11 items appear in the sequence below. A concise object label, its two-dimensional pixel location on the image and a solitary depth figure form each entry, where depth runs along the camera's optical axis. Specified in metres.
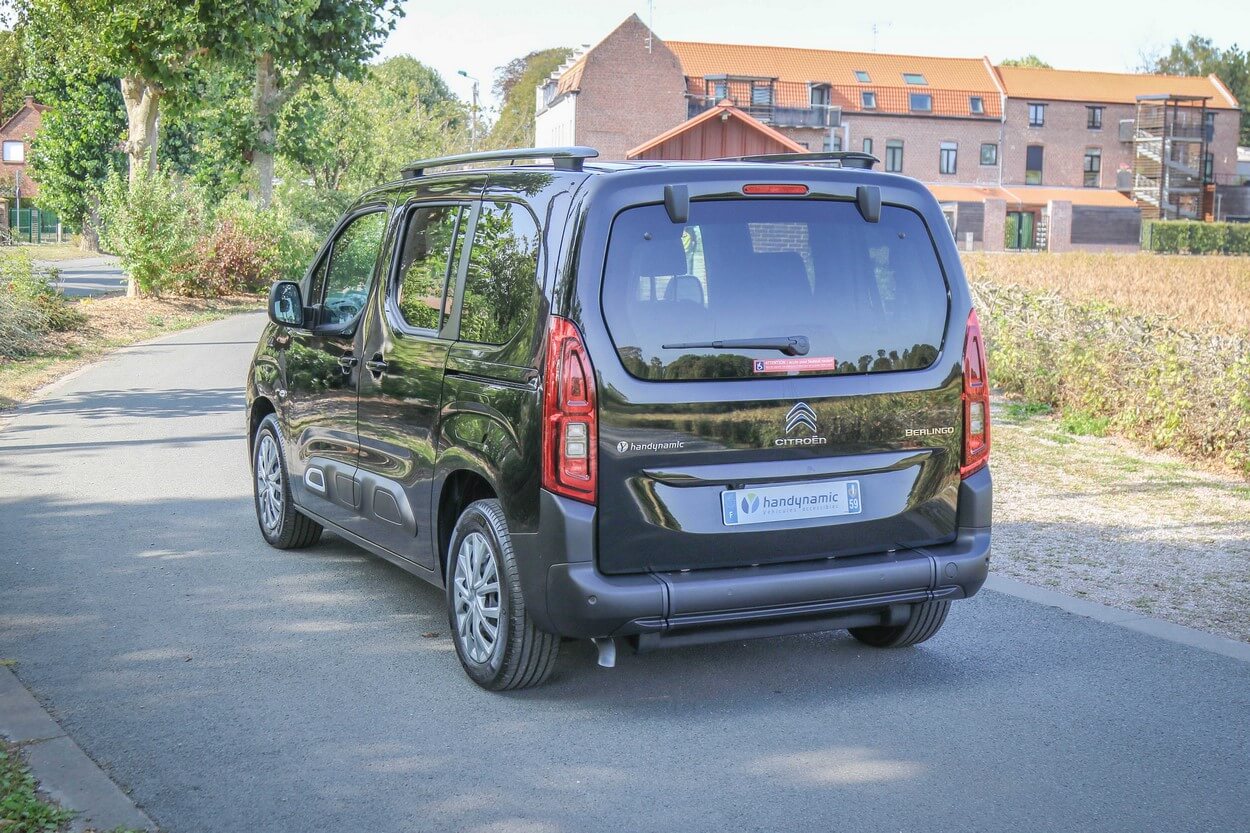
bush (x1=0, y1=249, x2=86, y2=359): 18.05
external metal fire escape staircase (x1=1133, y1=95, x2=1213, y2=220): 89.38
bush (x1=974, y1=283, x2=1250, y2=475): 10.77
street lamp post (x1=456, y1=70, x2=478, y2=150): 55.12
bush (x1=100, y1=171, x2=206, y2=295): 26.69
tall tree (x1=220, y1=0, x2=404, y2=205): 25.92
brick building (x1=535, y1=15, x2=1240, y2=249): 84.69
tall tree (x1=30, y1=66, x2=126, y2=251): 57.09
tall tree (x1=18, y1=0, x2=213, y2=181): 25.16
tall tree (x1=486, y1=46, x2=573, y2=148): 105.25
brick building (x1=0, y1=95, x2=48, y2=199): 93.00
